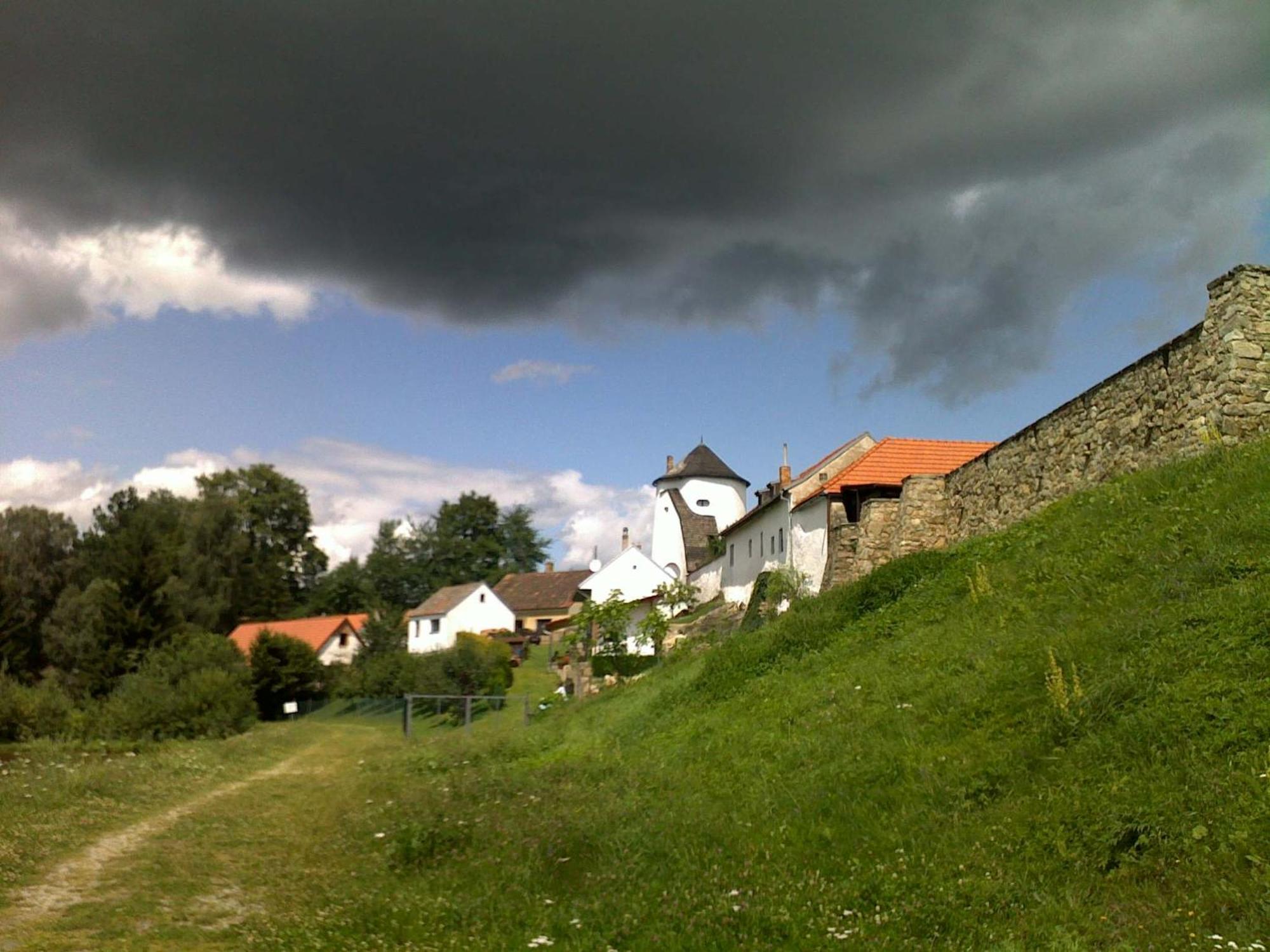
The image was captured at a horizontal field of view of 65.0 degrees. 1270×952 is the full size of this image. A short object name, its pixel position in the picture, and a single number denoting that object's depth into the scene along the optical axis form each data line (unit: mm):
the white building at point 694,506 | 53125
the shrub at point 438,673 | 39219
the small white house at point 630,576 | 52656
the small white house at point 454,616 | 65375
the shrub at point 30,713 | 32000
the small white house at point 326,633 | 61375
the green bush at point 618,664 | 30078
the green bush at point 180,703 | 31391
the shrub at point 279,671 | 45031
